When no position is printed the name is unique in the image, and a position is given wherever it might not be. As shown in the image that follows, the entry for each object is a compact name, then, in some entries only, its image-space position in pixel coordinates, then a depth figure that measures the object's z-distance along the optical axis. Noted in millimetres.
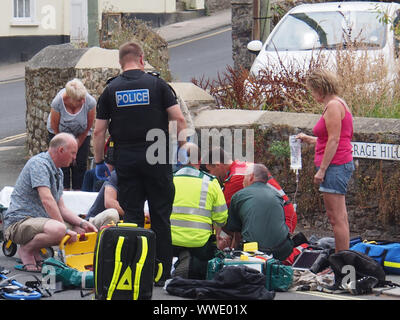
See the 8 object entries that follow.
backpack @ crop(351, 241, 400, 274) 17186
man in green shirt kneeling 16797
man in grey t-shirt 16531
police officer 15750
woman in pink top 16844
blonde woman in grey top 21875
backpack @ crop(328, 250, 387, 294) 15727
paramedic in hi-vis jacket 16281
